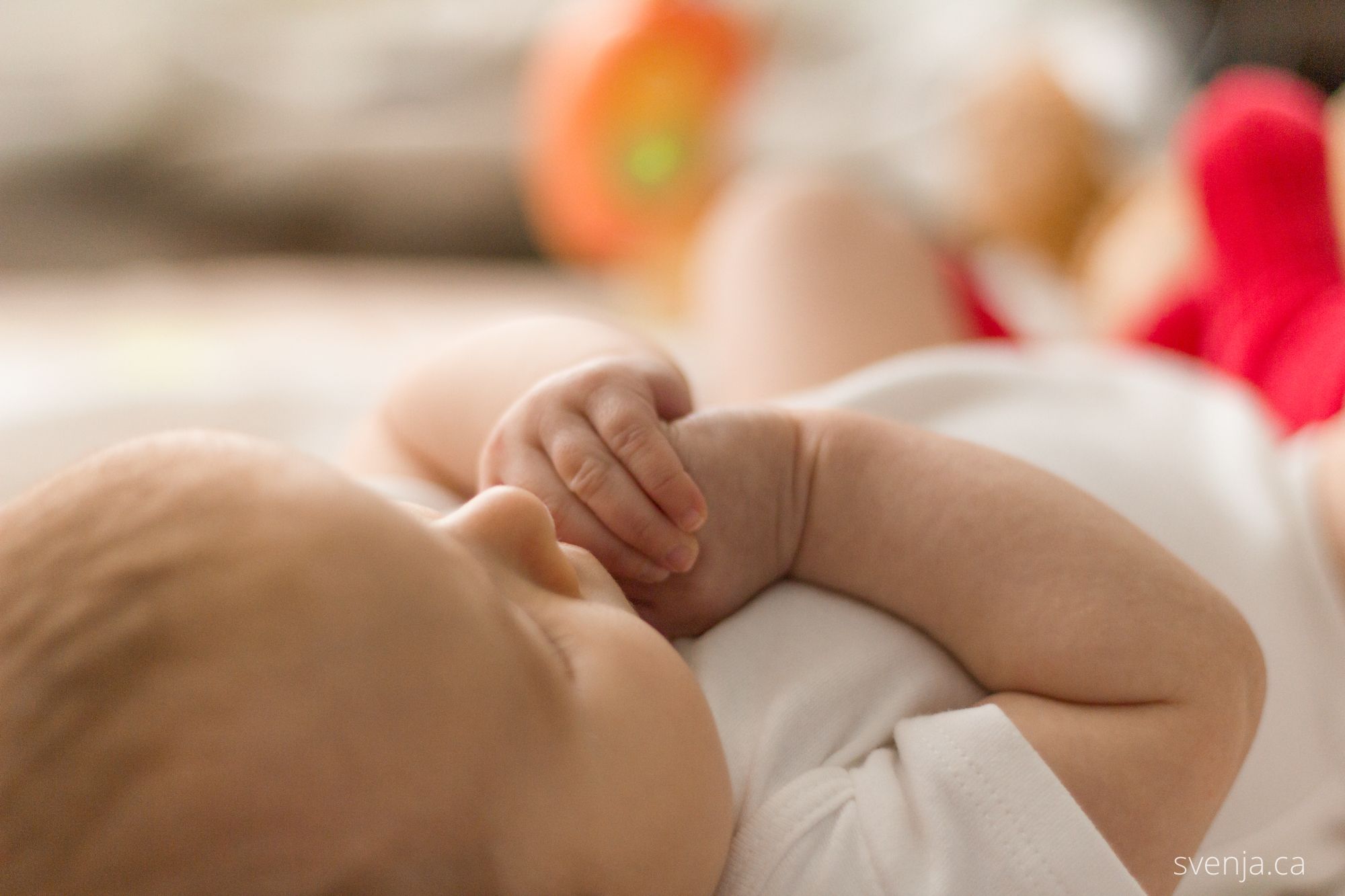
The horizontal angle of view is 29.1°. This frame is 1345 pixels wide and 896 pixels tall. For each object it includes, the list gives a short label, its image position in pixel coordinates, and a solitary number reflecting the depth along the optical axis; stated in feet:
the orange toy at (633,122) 2.76
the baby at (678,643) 1.20
